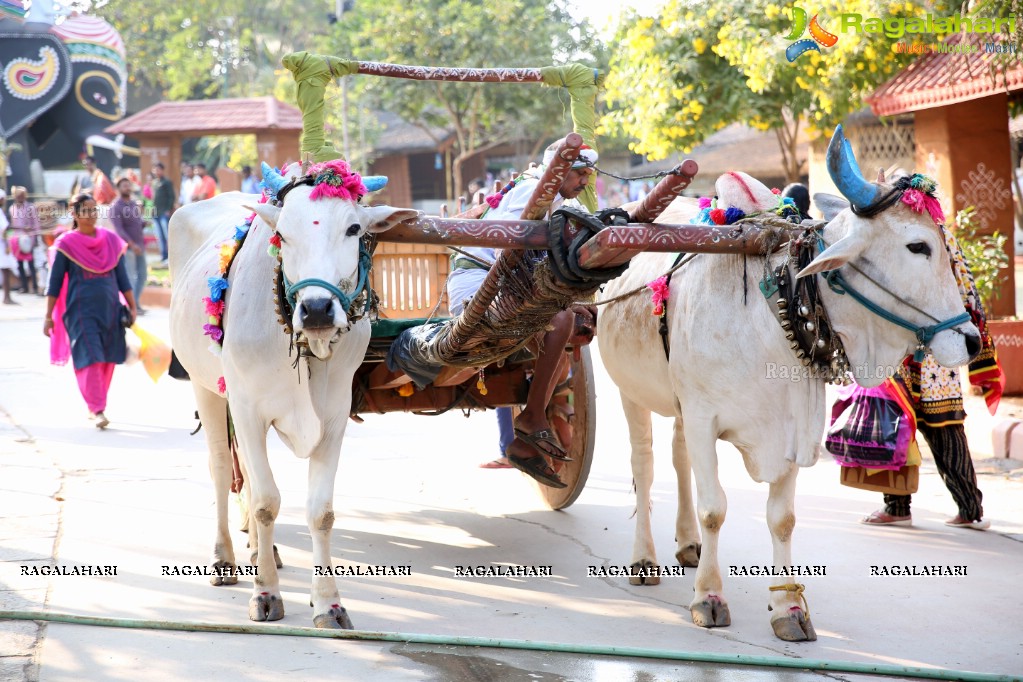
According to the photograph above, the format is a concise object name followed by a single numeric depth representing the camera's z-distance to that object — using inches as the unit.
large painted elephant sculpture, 1091.9
